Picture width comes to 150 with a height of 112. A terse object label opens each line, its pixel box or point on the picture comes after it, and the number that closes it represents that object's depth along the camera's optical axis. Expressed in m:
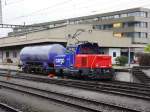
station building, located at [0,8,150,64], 56.16
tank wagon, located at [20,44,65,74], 35.03
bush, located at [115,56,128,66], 52.53
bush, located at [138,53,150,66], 33.66
